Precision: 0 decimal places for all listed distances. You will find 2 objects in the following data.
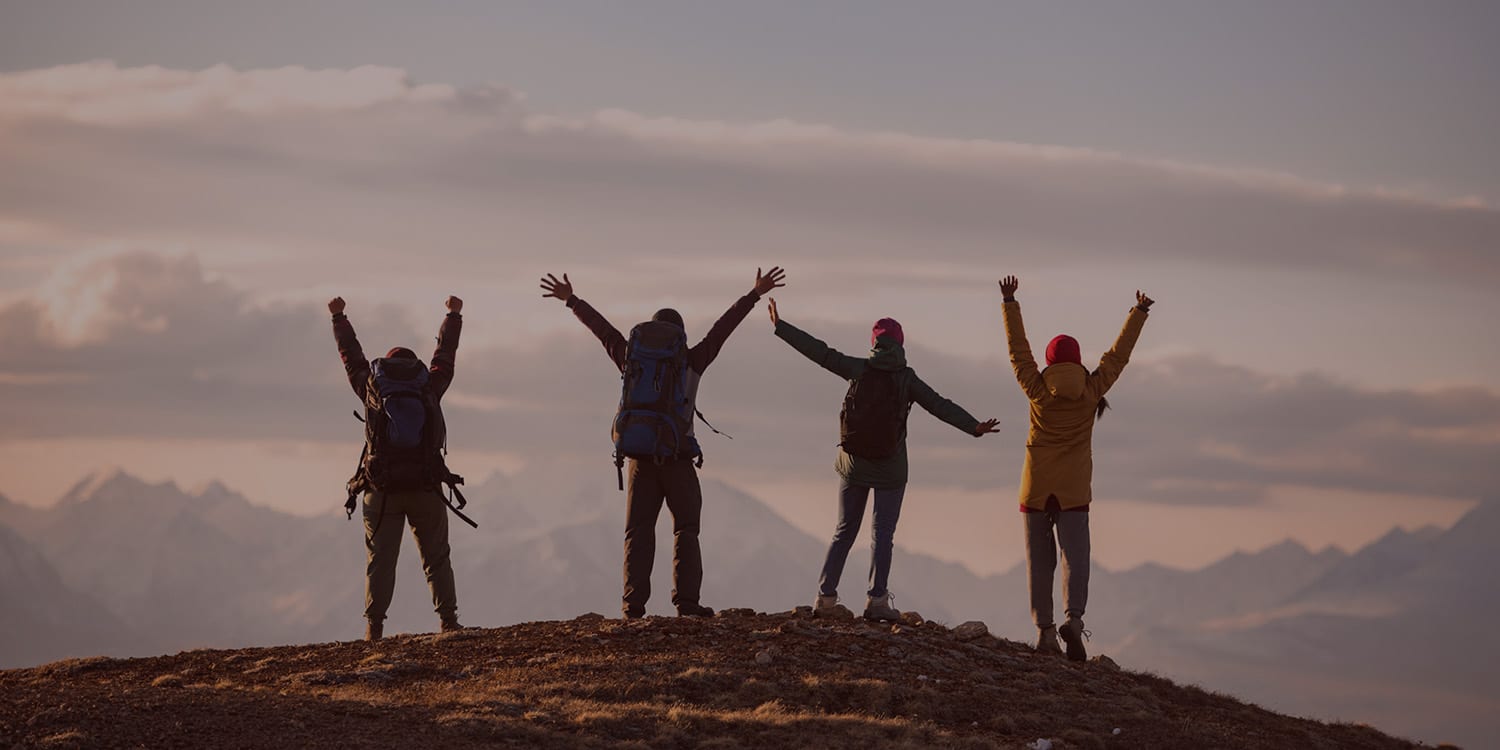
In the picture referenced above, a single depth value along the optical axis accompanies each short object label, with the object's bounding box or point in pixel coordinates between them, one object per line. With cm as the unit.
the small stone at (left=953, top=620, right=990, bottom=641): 2095
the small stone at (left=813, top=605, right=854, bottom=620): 2083
